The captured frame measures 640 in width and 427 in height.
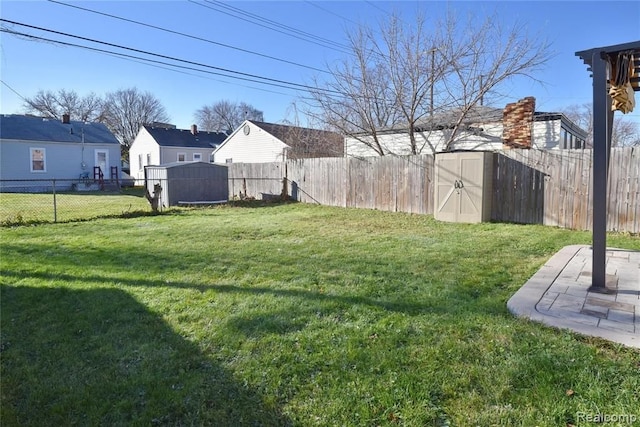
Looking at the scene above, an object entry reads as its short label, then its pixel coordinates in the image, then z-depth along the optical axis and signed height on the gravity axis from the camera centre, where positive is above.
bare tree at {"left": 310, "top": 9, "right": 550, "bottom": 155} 10.94 +3.41
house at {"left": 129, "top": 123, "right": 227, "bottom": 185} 26.69 +2.96
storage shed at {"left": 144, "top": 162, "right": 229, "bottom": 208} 12.45 +0.12
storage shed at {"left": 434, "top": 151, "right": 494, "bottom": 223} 8.05 -0.02
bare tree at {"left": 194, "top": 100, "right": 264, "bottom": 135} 50.22 +9.43
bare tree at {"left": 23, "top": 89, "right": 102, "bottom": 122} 36.69 +8.35
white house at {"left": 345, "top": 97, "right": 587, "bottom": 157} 10.66 +1.70
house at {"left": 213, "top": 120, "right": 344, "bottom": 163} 16.42 +2.14
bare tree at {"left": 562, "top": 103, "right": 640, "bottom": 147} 25.89 +4.30
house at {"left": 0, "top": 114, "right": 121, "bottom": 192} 19.95 +2.00
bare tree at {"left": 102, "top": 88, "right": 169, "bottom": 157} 42.25 +8.60
